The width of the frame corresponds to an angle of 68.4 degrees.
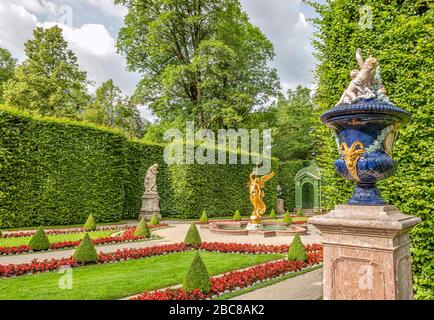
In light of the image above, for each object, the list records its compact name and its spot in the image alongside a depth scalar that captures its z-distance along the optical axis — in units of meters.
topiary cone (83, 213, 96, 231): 13.98
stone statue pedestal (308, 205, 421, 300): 3.04
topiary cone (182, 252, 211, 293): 5.02
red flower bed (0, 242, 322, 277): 6.62
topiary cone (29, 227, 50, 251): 9.02
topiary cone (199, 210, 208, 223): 17.89
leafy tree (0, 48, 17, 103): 33.59
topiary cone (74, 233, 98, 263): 7.50
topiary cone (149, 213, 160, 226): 16.41
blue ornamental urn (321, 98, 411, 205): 3.28
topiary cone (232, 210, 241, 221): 19.09
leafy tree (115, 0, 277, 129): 24.47
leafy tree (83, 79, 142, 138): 39.78
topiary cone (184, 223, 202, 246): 10.06
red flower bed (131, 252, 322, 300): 4.82
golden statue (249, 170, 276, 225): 15.13
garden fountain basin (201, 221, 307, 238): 13.70
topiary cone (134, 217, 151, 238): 11.91
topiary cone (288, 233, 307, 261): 7.60
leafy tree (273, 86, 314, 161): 34.72
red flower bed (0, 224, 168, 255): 8.64
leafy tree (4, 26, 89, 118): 25.03
